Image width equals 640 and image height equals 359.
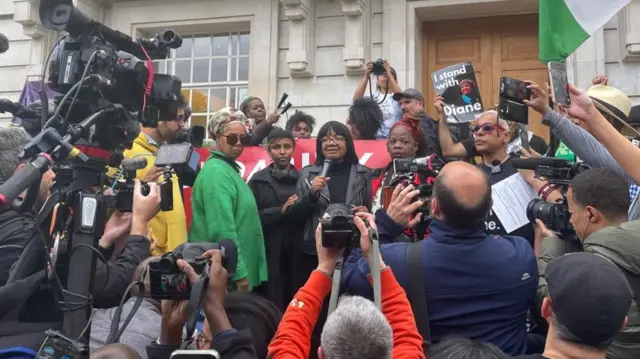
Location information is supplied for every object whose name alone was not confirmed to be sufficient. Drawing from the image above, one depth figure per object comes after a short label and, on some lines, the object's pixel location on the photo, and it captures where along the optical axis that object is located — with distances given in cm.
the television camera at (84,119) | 242
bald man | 245
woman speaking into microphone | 425
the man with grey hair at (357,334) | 178
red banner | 547
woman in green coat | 400
